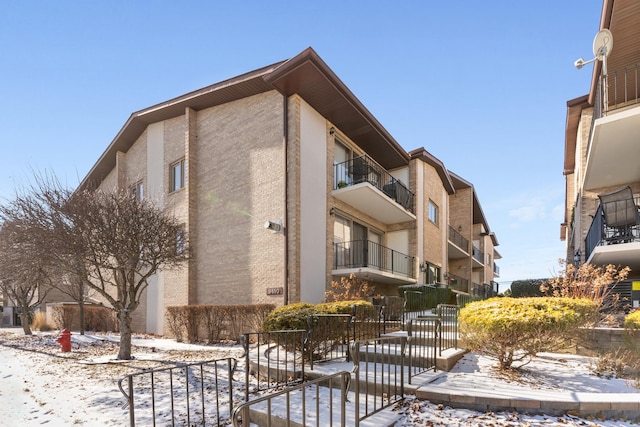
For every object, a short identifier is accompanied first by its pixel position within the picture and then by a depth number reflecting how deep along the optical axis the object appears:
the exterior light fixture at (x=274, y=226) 11.98
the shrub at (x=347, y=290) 12.36
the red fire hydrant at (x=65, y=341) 11.38
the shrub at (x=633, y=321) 6.23
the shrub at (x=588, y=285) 7.66
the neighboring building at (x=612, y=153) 8.48
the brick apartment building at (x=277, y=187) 12.27
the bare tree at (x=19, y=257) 9.63
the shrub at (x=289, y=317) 7.02
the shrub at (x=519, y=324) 5.60
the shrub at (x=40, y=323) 20.16
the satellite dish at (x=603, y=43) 8.36
